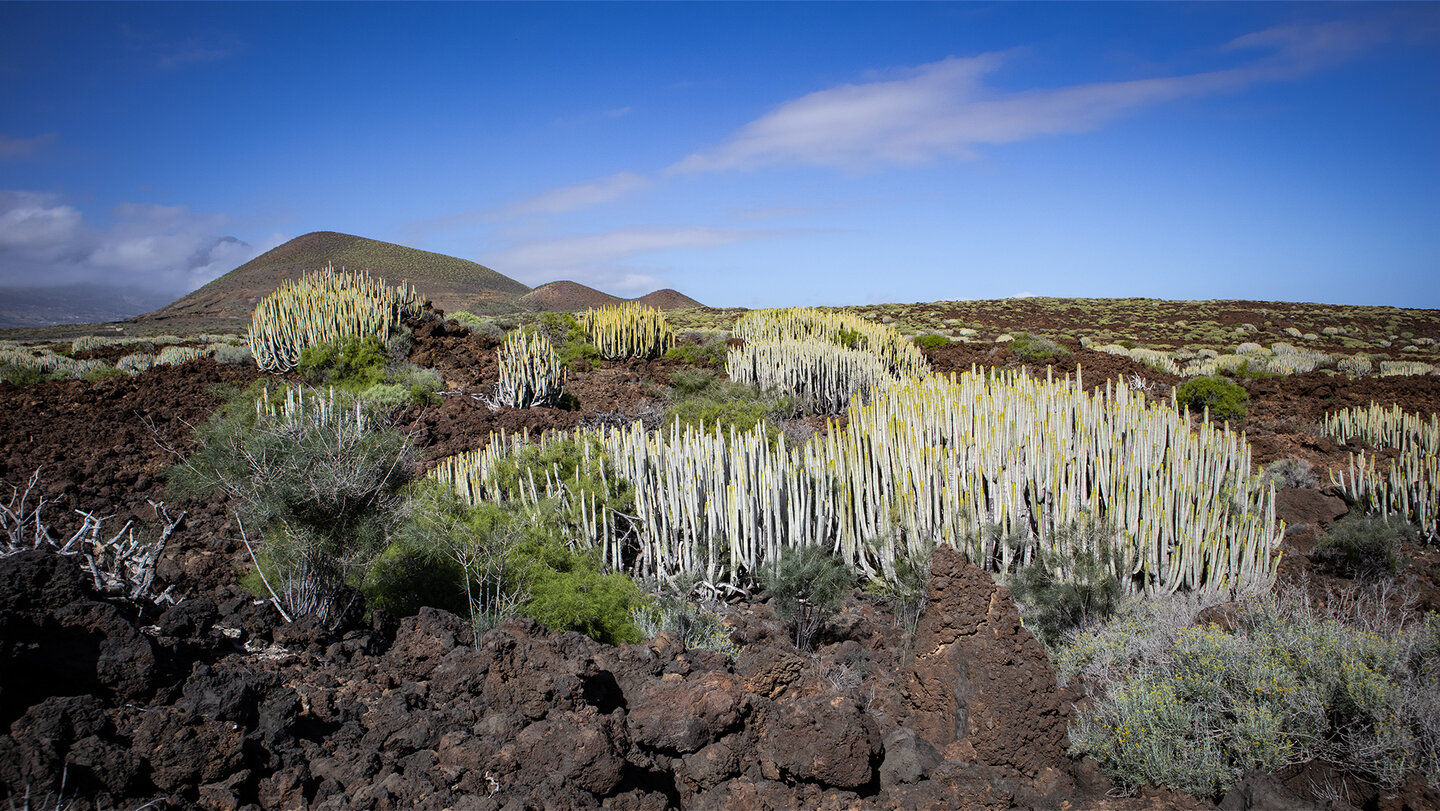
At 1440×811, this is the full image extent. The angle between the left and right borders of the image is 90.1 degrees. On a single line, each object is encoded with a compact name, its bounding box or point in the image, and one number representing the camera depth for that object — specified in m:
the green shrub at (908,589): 4.82
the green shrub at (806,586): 4.95
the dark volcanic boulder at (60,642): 2.44
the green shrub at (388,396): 10.08
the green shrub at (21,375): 12.60
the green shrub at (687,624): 4.23
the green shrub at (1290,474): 7.54
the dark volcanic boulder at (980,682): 3.13
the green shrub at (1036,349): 16.19
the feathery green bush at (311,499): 3.90
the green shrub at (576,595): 4.23
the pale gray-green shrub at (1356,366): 18.97
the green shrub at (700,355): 15.49
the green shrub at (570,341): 15.17
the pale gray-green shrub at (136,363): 14.63
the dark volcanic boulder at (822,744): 2.84
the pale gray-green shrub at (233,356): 15.22
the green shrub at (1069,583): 4.65
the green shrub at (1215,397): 11.20
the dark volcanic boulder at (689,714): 2.94
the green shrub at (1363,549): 5.44
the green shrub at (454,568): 4.35
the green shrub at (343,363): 12.41
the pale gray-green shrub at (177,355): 15.75
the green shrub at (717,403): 9.14
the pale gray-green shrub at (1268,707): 2.75
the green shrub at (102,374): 12.39
